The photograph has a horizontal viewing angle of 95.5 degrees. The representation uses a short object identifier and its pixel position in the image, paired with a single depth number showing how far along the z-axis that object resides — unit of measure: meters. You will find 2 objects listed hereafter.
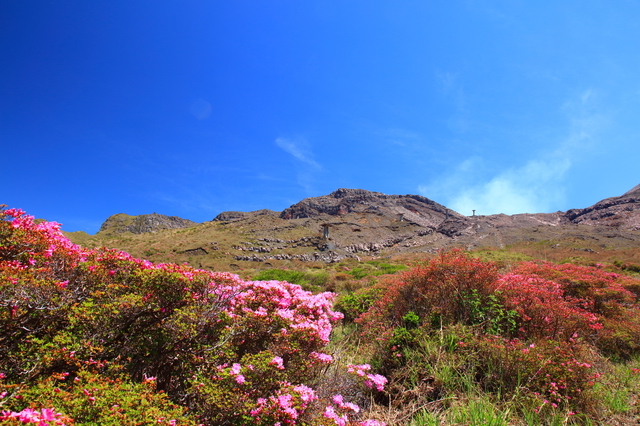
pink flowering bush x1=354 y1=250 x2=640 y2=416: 3.71
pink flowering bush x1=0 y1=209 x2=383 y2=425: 2.20
